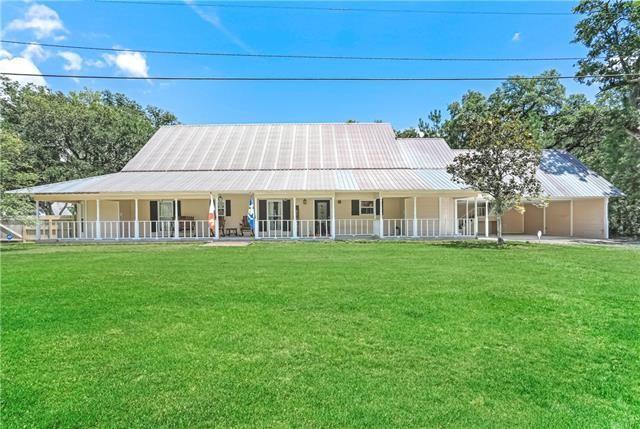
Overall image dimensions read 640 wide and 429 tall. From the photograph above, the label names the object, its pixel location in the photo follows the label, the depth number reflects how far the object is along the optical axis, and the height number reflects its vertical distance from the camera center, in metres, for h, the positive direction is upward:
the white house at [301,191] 18.56 +0.93
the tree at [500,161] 15.24 +1.84
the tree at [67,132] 26.70 +5.94
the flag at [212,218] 17.61 -0.28
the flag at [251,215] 17.70 -0.19
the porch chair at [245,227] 20.28 -0.82
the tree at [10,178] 14.86 +1.51
